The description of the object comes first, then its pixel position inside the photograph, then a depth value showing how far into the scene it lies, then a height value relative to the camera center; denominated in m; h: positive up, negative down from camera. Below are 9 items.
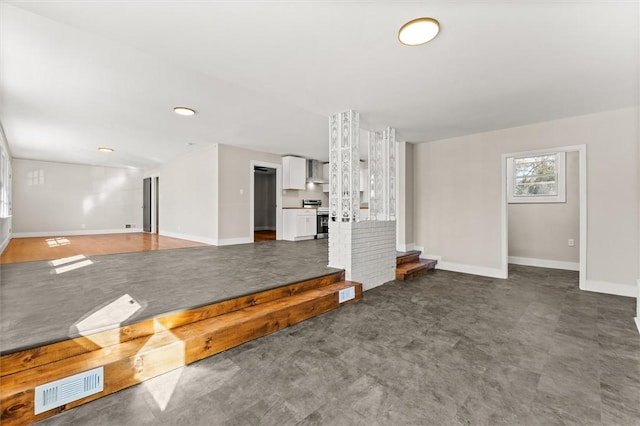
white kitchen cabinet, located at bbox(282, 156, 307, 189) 6.92 +1.03
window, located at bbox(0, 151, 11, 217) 5.00 +0.55
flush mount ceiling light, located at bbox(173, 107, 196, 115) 3.69 +1.42
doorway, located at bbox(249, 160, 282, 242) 10.12 +0.42
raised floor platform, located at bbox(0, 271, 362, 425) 1.40 -0.89
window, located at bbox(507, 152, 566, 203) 4.95 +0.65
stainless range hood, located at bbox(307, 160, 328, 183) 7.52 +1.15
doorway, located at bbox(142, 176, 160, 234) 8.79 +0.26
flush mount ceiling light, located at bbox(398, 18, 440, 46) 1.87 +1.31
